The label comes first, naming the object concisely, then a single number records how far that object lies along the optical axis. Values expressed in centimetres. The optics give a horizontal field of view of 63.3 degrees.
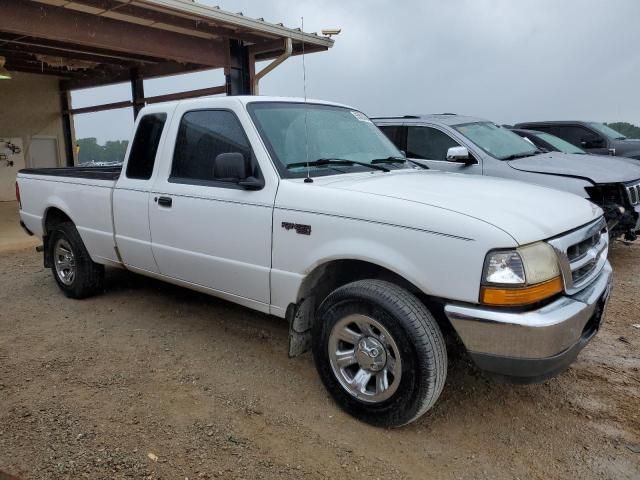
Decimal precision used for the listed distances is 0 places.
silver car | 588
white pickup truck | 245
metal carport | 723
